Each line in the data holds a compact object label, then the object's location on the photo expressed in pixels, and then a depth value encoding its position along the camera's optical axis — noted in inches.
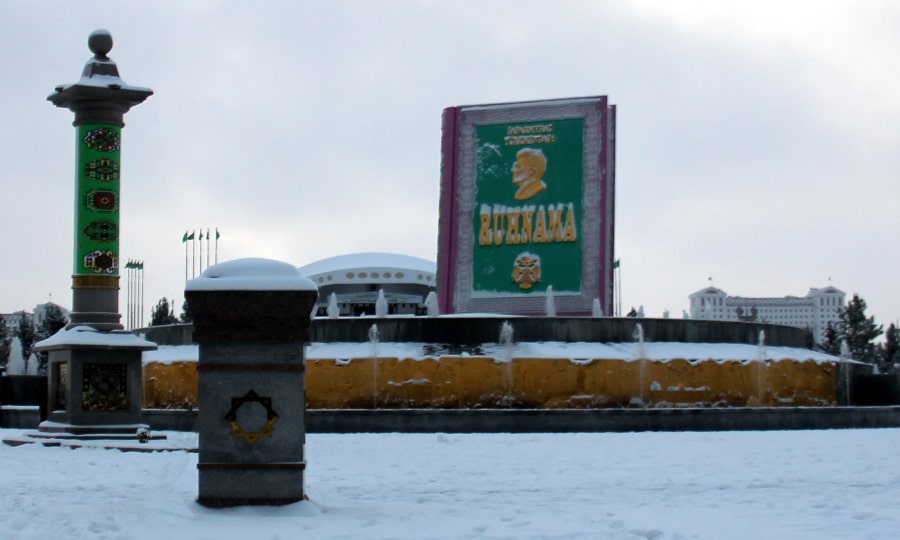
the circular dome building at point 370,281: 2639.5
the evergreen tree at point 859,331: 3270.2
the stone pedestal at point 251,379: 415.8
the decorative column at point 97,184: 968.3
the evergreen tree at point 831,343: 3068.4
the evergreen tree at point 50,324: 2849.4
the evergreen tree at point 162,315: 3314.5
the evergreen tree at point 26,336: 3324.6
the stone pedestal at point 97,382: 933.2
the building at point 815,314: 7134.8
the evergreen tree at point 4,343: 3803.6
